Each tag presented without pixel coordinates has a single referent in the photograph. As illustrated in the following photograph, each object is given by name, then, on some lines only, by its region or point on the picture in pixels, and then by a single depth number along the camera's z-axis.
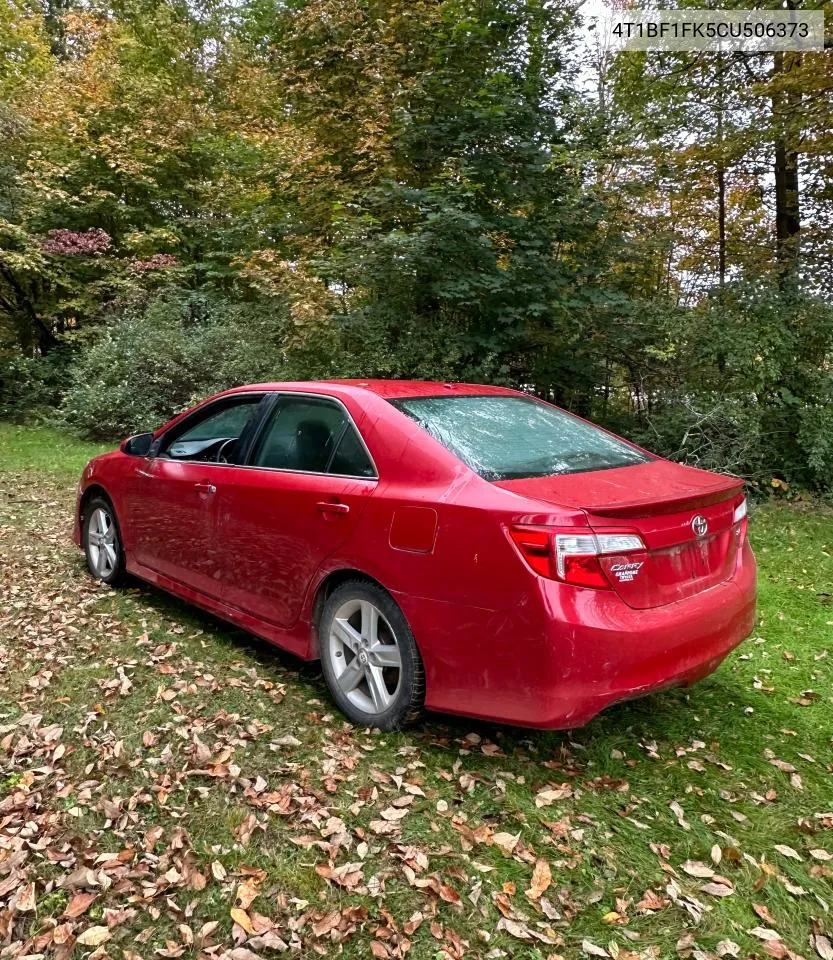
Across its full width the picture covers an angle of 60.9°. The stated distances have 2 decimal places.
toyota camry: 2.53
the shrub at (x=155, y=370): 12.23
